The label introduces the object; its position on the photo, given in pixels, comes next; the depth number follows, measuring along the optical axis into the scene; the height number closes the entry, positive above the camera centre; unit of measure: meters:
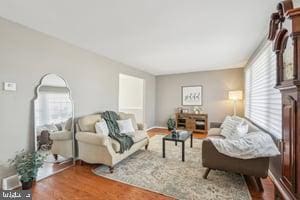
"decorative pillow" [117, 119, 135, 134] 3.51 -0.58
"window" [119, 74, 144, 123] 6.24 +0.16
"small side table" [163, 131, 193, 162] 3.19 -0.78
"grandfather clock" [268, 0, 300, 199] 0.99 +0.06
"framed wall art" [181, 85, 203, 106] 6.09 +0.20
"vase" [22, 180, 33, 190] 2.16 -1.16
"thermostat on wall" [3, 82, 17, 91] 2.18 +0.19
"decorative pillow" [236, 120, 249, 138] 2.76 -0.52
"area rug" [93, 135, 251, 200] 2.05 -1.19
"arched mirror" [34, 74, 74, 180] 2.60 -0.42
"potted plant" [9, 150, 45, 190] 2.13 -0.91
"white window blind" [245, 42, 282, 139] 2.36 +0.13
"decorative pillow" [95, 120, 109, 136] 2.99 -0.53
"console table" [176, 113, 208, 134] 5.69 -0.80
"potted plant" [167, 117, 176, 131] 5.66 -0.84
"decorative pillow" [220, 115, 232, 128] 3.51 -0.45
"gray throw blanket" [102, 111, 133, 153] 2.89 -0.66
